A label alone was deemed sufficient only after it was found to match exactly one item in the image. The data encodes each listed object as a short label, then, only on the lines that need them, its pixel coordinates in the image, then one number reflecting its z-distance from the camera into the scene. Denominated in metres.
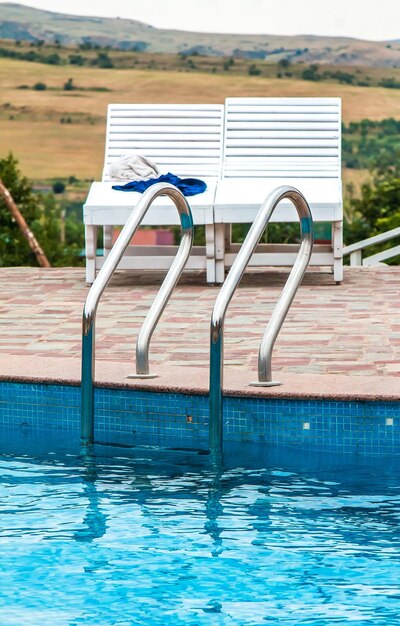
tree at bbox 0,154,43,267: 20.82
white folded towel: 11.89
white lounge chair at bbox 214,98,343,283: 12.31
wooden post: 19.67
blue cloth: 11.45
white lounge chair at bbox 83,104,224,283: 12.52
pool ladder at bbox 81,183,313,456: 5.99
